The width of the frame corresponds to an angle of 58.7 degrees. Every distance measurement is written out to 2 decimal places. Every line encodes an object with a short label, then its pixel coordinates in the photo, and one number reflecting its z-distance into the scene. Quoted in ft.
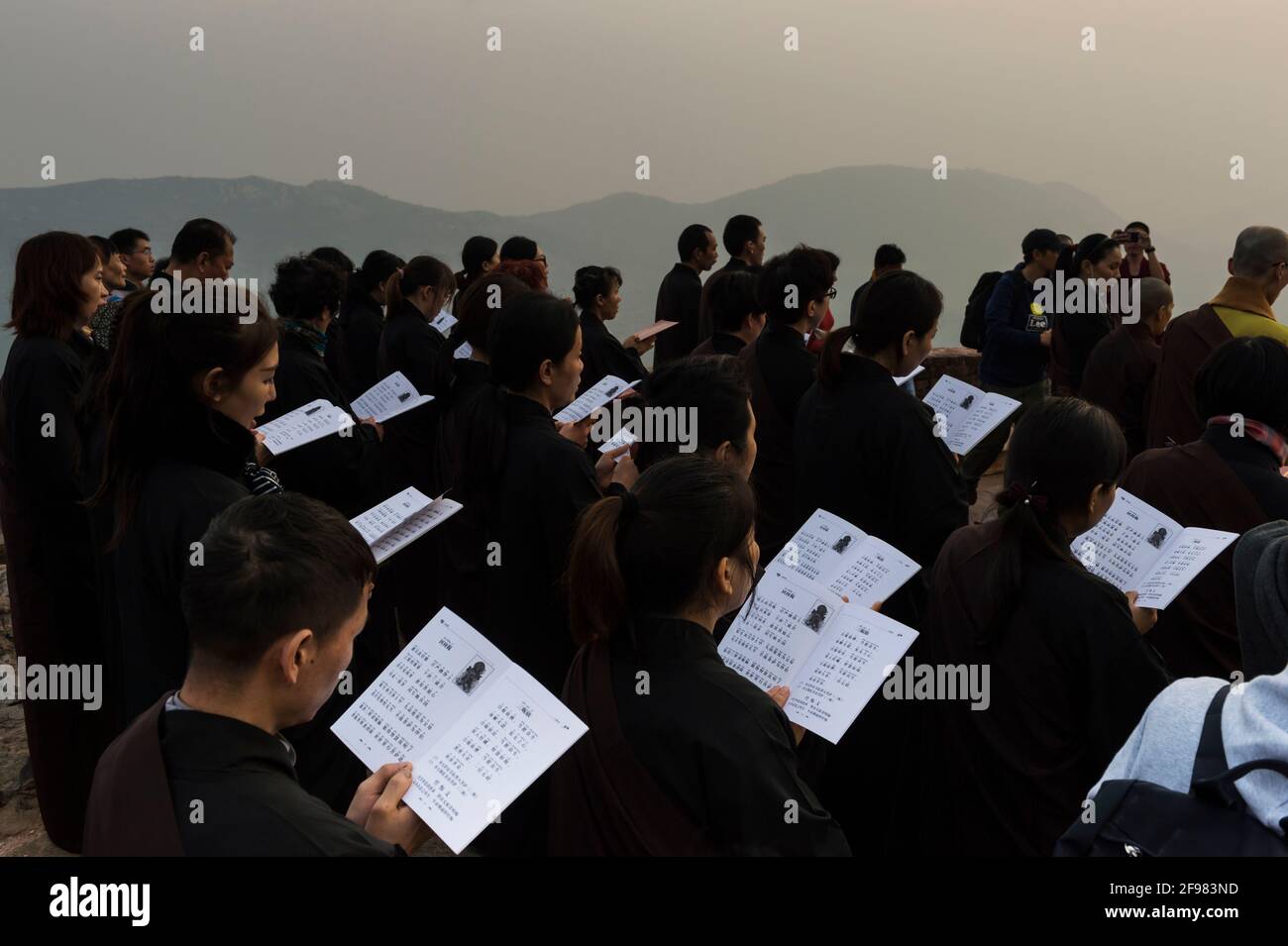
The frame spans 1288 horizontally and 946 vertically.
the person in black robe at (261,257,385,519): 11.84
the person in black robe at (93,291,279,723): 6.51
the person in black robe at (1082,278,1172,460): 15.23
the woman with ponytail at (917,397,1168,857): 6.30
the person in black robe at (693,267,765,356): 14.19
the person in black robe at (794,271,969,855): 9.27
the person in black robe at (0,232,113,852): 10.10
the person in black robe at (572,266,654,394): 17.08
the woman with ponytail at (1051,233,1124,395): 19.11
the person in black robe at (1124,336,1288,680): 8.51
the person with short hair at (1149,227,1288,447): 13.10
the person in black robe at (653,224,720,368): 21.39
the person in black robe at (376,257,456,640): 15.07
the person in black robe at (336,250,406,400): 17.37
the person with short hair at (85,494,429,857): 4.08
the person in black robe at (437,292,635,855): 8.45
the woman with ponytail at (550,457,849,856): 4.93
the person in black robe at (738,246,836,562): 12.44
